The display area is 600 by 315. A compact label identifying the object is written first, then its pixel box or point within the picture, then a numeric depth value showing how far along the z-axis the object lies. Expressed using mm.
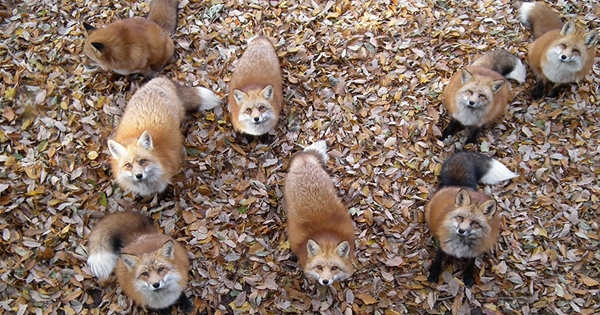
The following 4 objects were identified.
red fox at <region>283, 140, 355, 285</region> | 3654
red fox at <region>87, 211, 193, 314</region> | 3480
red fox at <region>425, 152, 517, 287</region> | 3744
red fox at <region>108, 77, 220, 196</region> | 4043
